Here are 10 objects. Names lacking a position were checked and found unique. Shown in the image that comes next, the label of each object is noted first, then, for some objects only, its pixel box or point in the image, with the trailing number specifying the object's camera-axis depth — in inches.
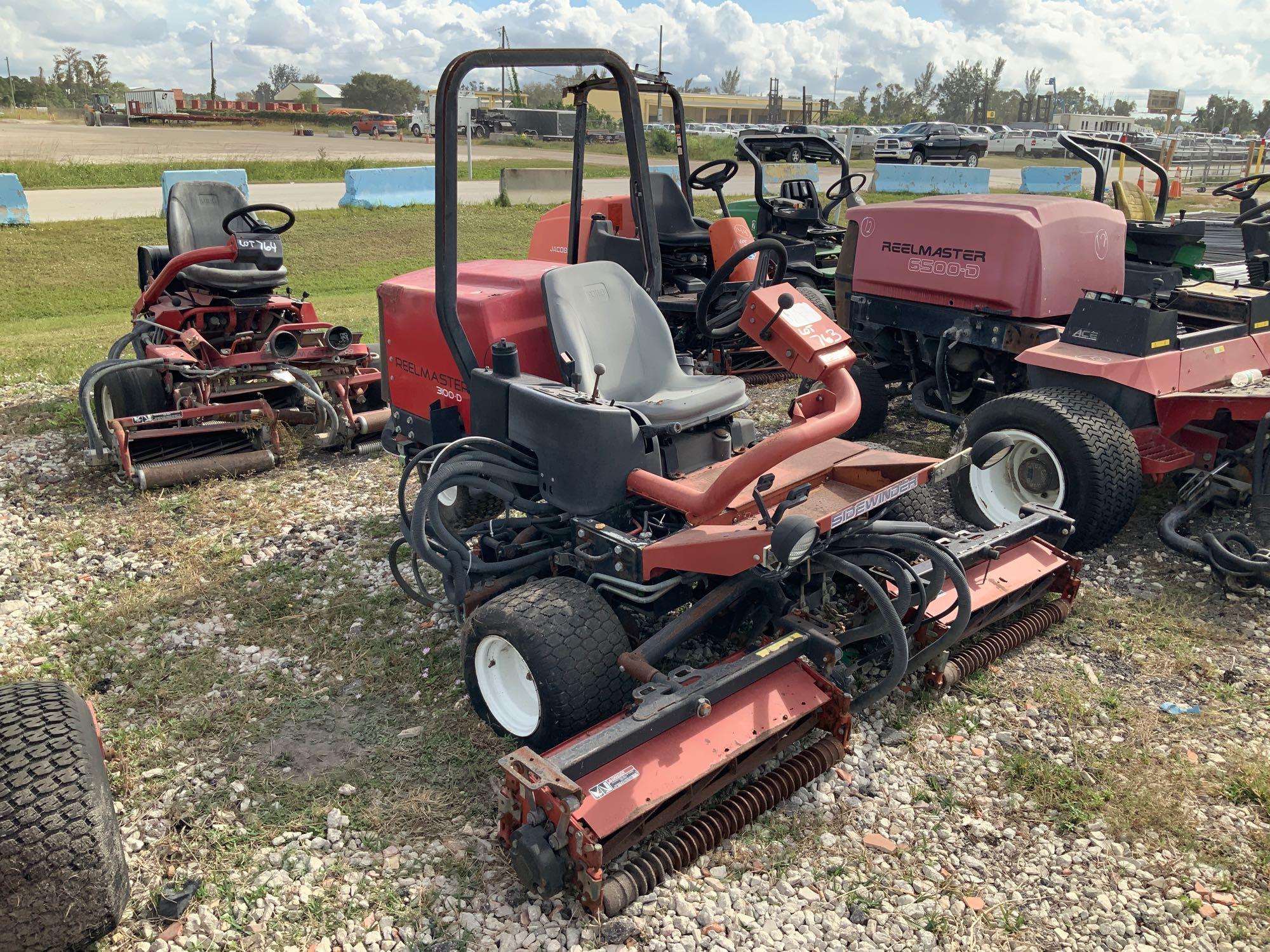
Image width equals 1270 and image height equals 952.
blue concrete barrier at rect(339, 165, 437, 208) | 644.7
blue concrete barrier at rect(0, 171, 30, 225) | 527.8
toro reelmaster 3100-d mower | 106.1
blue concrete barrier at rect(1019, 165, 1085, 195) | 844.0
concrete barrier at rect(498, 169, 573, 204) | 703.7
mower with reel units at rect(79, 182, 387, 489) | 221.6
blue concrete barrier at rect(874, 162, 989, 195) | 797.9
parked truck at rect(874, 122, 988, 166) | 946.1
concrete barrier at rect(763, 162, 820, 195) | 495.2
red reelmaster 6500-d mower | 171.8
